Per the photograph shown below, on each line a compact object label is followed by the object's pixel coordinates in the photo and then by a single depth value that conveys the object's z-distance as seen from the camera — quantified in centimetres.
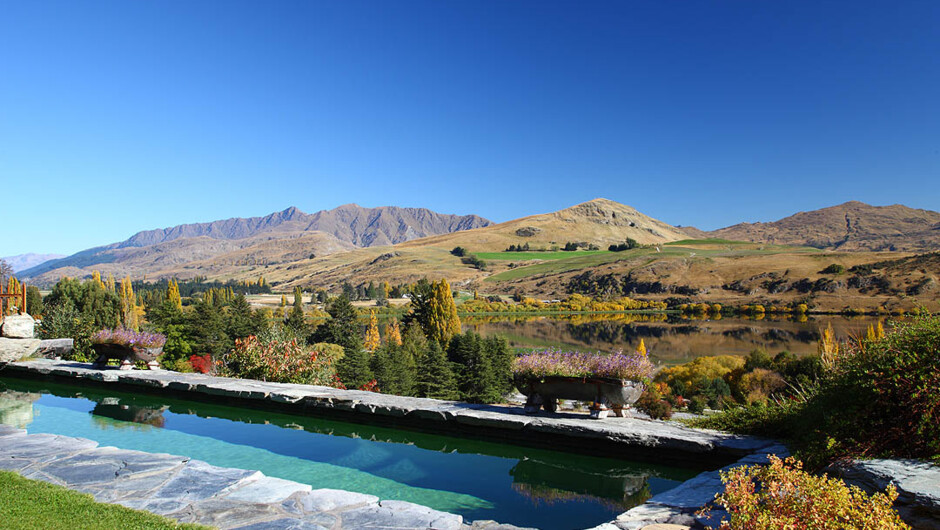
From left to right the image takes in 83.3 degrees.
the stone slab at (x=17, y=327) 1092
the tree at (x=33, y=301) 3025
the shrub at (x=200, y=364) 1393
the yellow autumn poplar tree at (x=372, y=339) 3369
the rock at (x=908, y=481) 293
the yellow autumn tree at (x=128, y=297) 2796
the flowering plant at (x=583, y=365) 618
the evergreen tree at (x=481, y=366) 1850
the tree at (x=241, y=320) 1907
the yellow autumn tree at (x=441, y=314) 3134
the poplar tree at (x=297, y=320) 2863
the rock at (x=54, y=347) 1330
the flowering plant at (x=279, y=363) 1076
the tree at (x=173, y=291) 4704
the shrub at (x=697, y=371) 2055
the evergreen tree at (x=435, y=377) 1786
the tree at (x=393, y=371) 1834
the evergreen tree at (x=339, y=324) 3068
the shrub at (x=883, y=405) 358
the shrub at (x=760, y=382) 1683
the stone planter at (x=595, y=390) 615
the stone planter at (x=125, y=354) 1100
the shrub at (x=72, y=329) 1441
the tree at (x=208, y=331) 1658
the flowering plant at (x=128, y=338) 1092
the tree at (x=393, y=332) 3498
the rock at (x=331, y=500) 402
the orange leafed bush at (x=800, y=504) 243
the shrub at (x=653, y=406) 992
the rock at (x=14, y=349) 1073
